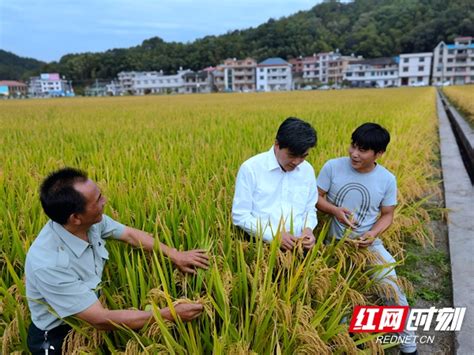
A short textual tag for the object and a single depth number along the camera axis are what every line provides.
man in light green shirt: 1.19
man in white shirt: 1.80
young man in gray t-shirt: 1.95
